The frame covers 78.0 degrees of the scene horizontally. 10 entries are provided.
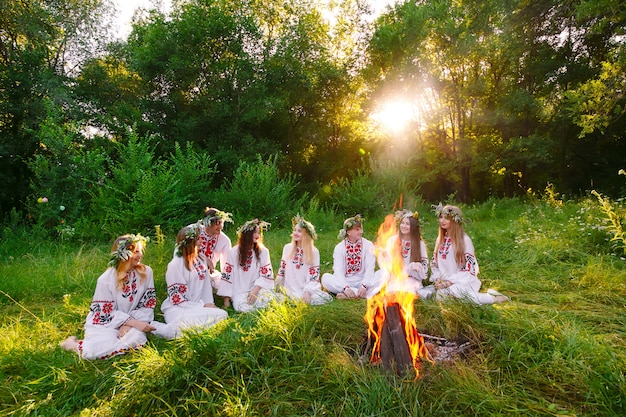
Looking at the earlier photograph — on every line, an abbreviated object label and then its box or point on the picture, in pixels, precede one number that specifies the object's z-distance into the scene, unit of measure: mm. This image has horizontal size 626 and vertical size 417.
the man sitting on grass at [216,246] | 5516
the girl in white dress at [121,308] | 3674
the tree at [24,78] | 13320
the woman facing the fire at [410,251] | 5648
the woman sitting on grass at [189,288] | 4535
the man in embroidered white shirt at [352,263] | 5785
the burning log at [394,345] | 3023
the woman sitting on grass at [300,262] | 5641
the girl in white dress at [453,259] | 5301
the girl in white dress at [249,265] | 5516
